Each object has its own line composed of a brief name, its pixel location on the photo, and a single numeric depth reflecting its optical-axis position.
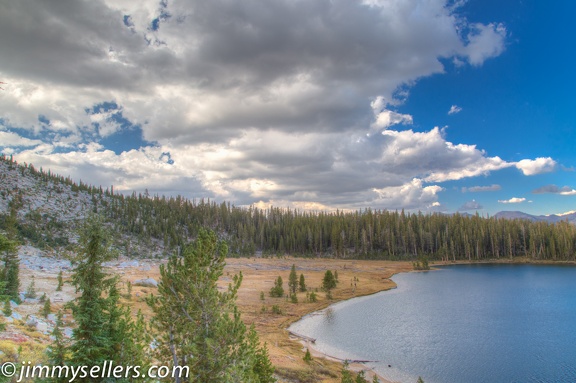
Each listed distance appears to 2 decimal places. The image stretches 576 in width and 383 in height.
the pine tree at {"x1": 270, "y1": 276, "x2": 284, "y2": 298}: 64.94
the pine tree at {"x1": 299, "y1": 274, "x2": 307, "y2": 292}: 71.12
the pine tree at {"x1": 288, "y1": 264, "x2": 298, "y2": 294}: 66.46
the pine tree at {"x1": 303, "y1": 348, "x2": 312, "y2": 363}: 32.12
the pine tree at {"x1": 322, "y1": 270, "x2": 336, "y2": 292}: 70.06
